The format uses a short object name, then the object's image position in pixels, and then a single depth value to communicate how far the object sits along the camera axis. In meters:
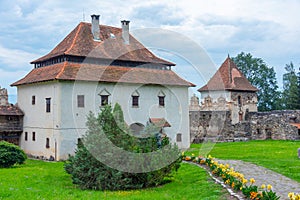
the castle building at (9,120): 28.36
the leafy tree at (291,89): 55.50
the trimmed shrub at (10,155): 21.46
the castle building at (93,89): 26.00
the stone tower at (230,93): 40.47
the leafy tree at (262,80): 62.03
